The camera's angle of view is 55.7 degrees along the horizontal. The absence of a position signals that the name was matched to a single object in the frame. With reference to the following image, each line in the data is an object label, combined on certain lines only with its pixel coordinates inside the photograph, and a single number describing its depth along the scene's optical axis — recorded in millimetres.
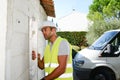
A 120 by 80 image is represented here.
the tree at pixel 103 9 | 16513
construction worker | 1398
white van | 3688
